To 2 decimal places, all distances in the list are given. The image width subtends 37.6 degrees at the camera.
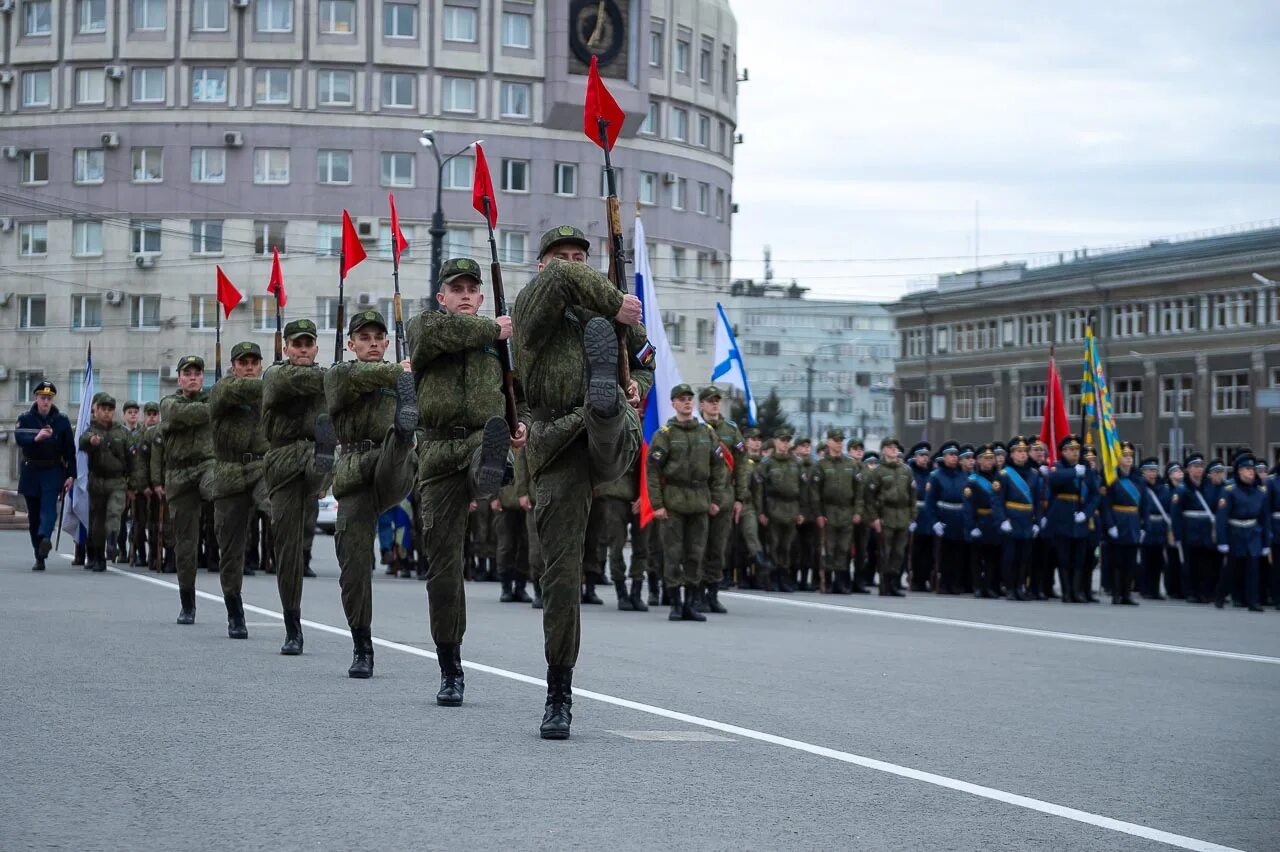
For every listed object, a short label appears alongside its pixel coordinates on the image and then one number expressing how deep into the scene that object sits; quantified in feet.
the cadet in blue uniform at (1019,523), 80.07
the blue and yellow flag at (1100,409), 82.02
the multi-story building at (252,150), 213.05
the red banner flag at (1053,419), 98.07
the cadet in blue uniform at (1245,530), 76.54
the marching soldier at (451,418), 30.40
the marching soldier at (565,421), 26.55
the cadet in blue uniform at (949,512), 84.79
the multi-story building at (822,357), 485.97
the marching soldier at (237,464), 42.19
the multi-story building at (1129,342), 264.52
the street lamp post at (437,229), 122.93
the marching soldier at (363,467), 34.45
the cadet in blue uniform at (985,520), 81.76
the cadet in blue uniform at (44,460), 74.02
